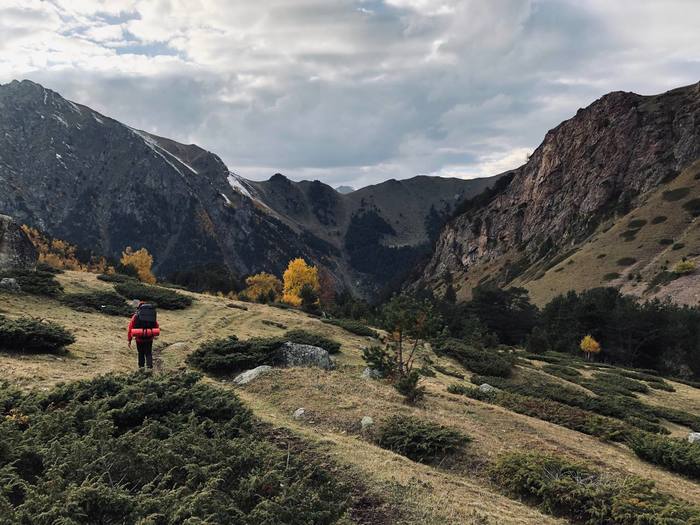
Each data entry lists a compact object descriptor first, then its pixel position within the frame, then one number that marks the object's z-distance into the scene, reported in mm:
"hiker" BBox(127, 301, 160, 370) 15673
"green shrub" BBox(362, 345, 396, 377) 18625
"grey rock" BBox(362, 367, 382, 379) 19531
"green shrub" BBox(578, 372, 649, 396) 30912
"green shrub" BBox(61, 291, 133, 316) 29844
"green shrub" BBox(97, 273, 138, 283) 41597
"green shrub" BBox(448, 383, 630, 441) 16719
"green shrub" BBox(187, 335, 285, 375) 18703
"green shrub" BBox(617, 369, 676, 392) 35375
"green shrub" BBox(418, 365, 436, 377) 17686
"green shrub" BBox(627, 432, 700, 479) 13844
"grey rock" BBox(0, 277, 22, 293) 28969
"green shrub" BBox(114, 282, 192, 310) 35841
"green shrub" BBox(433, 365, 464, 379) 28317
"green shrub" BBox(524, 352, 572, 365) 44438
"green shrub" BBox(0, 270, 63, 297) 29764
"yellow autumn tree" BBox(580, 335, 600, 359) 58919
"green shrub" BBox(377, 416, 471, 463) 11438
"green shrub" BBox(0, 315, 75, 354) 16672
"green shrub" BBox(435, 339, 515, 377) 31922
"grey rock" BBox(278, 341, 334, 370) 20594
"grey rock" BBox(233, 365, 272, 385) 16469
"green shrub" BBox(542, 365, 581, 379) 35316
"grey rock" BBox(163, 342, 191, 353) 22328
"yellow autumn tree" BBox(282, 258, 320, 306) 78188
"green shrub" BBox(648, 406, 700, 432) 24609
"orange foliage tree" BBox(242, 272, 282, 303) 83800
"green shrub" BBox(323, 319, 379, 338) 37938
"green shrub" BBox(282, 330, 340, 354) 27341
